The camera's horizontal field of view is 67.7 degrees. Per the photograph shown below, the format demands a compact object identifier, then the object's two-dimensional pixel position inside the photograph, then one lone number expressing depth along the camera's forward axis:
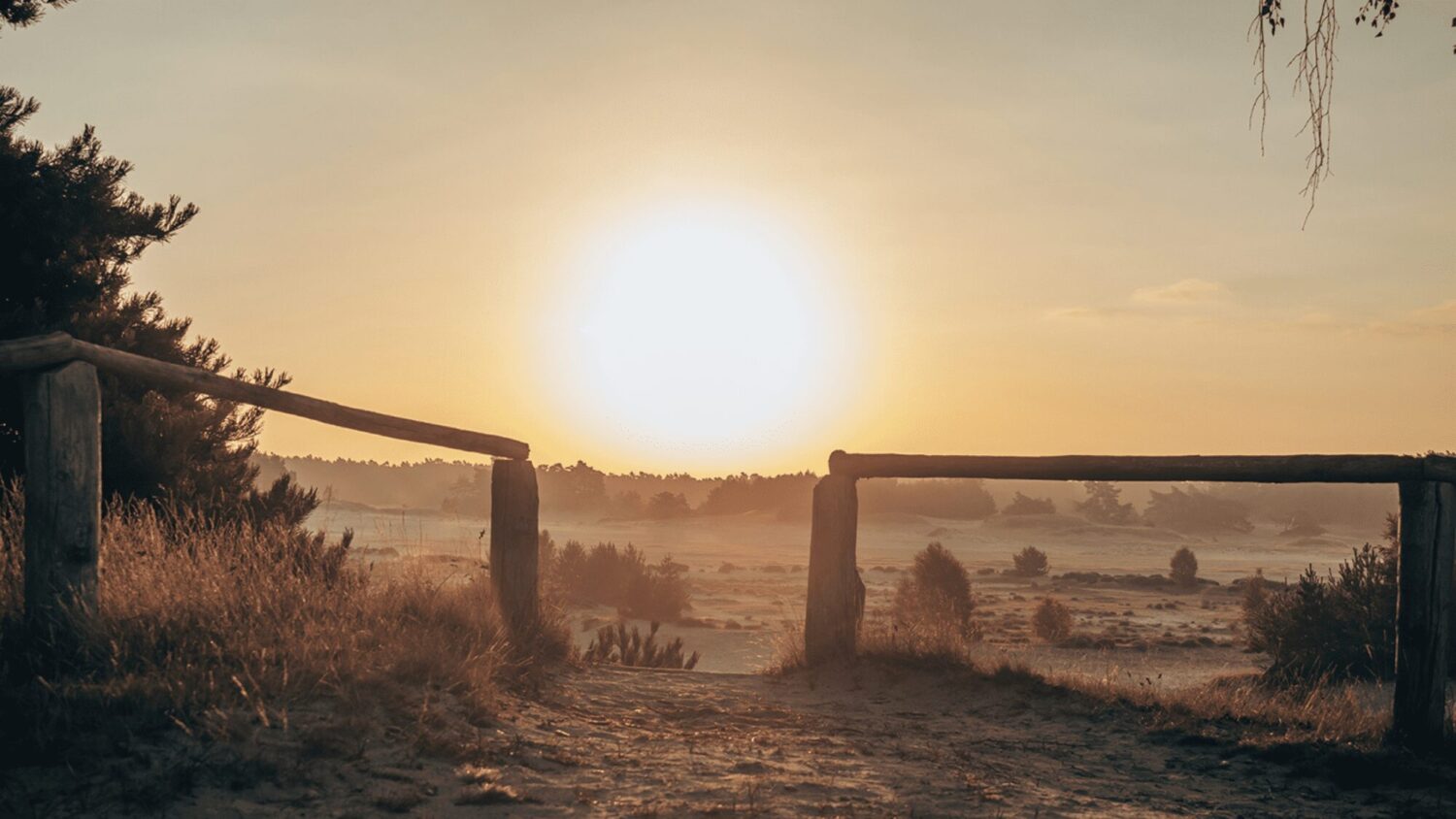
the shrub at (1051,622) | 23.91
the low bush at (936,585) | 22.98
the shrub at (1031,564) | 44.91
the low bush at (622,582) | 28.06
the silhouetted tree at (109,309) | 11.11
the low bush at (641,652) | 12.57
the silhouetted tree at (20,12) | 11.66
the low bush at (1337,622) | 14.65
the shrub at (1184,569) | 41.03
